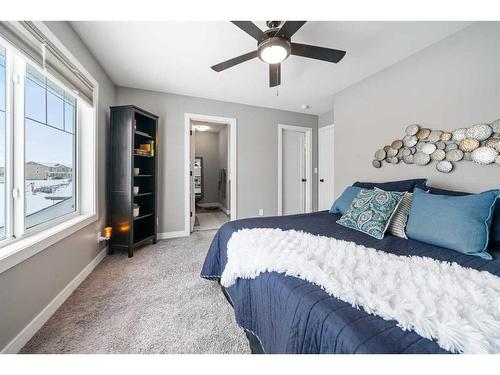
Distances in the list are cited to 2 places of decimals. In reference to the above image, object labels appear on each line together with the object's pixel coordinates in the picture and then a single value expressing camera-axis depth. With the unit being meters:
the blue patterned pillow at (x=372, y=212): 1.43
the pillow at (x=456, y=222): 1.12
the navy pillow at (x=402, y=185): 1.82
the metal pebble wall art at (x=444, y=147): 1.59
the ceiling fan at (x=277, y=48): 1.42
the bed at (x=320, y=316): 0.53
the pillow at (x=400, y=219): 1.43
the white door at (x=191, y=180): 3.47
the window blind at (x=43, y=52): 1.13
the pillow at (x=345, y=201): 1.99
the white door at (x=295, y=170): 4.08
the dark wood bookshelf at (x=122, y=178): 2.45
